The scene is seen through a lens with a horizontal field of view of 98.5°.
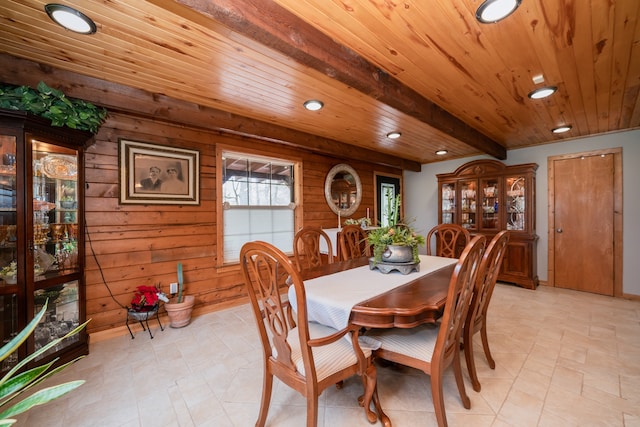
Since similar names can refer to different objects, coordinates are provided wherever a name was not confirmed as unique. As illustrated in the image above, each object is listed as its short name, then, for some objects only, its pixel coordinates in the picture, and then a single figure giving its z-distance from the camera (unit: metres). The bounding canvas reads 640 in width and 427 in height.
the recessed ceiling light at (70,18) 1.42
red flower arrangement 2.65
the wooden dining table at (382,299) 1.41
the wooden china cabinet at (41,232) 1.94
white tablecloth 1.50
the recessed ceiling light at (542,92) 2.38
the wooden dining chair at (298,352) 1.26
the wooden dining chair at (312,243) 2.55
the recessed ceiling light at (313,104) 2.62
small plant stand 2.60
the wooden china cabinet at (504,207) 4.09
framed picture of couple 2.73
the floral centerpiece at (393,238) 2.11
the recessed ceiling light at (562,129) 3.48
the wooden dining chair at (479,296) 1.80
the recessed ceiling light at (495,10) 1.42
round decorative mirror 4.54
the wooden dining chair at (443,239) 2.95
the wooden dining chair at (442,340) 1.36
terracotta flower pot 2.82
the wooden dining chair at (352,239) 3.04
